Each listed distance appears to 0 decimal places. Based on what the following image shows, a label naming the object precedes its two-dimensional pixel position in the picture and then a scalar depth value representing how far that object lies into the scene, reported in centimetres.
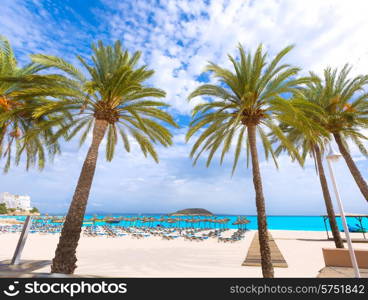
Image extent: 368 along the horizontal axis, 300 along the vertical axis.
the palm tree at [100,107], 757
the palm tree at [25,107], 895
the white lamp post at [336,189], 656
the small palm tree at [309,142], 897
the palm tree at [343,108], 1320
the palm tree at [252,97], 906
